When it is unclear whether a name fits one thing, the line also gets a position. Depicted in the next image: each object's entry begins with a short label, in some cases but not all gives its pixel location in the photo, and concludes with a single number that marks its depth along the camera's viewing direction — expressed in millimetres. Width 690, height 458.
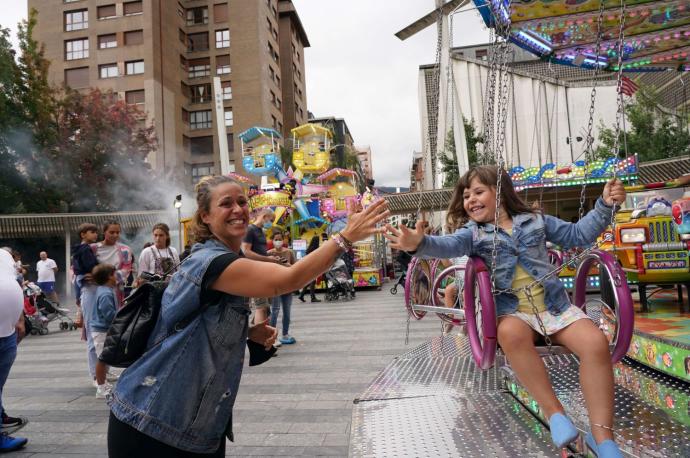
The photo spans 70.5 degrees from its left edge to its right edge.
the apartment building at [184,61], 37312
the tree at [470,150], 21556
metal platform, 2193
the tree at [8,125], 21391
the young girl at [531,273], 2062
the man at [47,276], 13680
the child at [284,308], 7064
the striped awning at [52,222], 20078
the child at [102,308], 5156
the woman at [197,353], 1647
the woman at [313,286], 13688
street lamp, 17328
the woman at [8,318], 3676
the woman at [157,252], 6406
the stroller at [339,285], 14055
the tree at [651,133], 22609
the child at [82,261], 5488
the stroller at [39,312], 10281
